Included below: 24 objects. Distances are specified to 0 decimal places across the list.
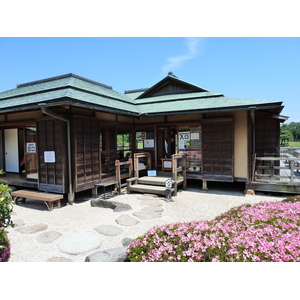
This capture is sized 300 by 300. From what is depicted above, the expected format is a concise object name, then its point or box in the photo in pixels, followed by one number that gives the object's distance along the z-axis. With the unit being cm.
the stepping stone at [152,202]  639
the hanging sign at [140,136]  977
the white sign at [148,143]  971
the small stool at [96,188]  718
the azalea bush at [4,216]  279
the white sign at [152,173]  859
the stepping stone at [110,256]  303
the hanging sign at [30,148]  796
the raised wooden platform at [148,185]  719
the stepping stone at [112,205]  596
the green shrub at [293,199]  454
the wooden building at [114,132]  657
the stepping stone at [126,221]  496
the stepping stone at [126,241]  392
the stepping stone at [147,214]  534
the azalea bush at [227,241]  232
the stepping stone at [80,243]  379
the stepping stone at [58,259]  343
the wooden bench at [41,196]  608
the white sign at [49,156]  662
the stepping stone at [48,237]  412
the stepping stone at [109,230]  445
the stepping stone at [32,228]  457
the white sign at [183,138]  870
